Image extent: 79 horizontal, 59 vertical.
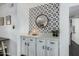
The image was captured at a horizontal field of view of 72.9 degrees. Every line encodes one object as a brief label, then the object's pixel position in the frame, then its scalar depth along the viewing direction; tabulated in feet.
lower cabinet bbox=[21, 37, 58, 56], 7.71
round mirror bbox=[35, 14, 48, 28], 8.07
